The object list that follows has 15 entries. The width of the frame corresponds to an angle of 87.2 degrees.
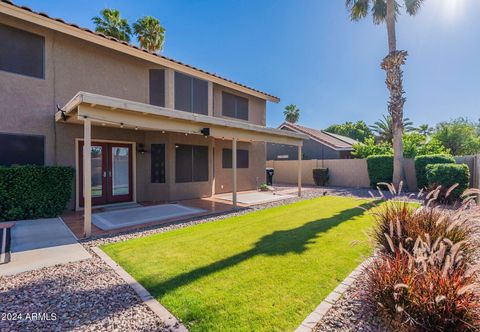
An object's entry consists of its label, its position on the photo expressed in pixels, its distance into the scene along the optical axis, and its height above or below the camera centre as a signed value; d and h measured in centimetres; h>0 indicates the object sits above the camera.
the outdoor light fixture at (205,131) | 994 +141
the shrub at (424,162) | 1433 +26
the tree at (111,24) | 1995 +1154
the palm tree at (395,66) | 1609 +653
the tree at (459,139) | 2909 +324
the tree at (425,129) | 4297 +646
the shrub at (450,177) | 1188 -50
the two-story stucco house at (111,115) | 859 +176
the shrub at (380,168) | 1736 -11
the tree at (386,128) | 3566 +557
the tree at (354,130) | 5308 +797
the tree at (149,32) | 2188 +1187
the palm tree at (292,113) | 4809 +1024
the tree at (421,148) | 1839 +136
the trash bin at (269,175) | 2055 -69
